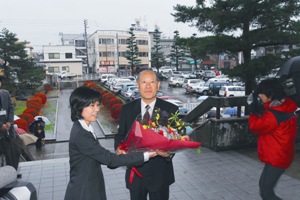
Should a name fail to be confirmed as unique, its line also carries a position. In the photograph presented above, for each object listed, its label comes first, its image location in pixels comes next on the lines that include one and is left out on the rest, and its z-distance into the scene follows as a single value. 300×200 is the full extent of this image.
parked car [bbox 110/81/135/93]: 29.99
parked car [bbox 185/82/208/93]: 30.36
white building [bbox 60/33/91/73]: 72.66
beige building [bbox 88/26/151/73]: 60.97
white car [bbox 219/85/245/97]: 24.55
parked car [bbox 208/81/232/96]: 28.55
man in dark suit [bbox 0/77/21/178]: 4.51
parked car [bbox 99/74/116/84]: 43.81
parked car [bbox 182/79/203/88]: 31.55
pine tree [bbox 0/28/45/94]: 25.81
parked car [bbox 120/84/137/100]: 25.84
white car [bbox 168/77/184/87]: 37.53
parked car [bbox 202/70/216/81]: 44.48
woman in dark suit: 2.58
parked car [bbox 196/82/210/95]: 29.81
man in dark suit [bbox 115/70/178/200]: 3.03
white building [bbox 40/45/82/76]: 56.88
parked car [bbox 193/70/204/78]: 47.07
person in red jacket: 3.43
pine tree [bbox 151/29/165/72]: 54.13
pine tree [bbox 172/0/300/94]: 8.68
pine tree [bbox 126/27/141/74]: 48.89
